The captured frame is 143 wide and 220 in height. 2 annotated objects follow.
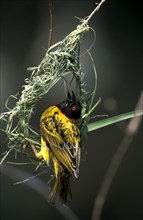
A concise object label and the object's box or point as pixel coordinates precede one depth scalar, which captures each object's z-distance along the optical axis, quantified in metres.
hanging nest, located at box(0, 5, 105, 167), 7.05
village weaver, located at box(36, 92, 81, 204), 7.22
